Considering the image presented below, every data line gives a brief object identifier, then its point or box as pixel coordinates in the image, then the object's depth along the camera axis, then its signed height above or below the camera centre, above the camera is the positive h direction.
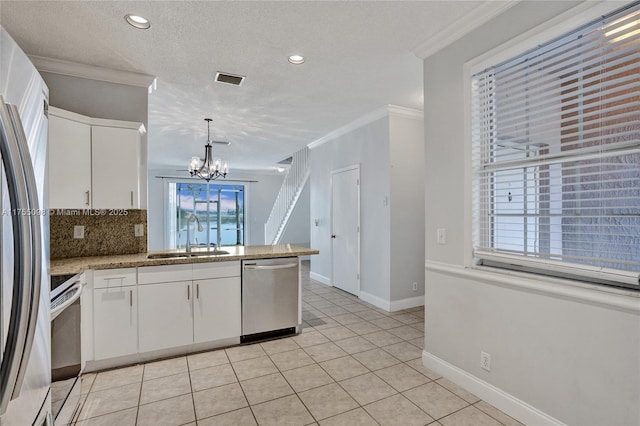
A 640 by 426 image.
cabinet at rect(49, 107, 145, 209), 2.60 +0.45
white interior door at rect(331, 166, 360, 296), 4.97 -0.30
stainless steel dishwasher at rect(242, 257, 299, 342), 3.24 -0.89
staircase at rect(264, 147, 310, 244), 6.96 +0.36
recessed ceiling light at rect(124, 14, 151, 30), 2.28 +1.40
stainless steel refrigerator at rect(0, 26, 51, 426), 0.92 -0.09
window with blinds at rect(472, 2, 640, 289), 1.60 +0.32
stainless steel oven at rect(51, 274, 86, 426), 1.72 -0.85
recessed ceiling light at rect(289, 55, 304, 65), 2.86 +1.39
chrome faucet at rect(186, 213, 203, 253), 3.44 -0.12
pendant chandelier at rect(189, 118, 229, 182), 4.79 +0.70
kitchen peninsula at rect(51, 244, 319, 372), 2.68 -0.84
